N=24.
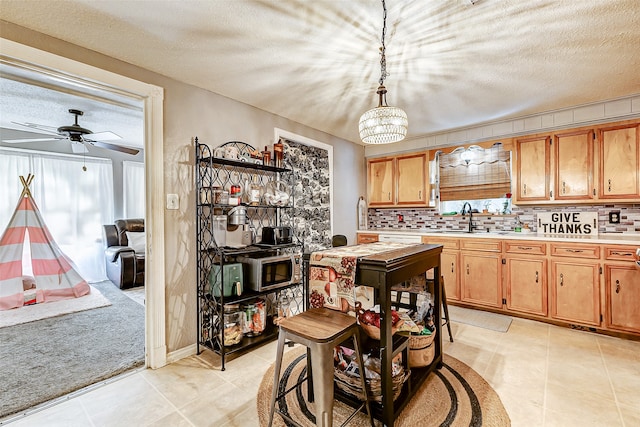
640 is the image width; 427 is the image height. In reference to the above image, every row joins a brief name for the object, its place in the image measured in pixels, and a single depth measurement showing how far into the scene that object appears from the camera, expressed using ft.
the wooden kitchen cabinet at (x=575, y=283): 9.42
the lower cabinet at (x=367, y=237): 14.80
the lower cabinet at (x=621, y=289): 8.84
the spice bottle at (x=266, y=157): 9.91
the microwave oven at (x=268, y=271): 8.29
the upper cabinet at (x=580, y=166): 9.75
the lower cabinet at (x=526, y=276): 10.34
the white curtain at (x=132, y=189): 18.81
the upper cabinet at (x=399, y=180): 14.30
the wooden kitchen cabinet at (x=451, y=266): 12.15
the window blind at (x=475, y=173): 12.65
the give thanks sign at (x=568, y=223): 10.80
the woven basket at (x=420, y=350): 6.57
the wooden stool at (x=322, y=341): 4.39
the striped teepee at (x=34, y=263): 12.55
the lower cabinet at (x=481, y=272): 11.22
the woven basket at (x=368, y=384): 5.43
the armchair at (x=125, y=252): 15.46
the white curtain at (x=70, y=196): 14.90
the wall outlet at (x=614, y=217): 10.48
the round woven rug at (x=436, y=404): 5.51
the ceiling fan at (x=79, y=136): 11.62
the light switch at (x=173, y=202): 7.89
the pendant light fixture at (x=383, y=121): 6.46
